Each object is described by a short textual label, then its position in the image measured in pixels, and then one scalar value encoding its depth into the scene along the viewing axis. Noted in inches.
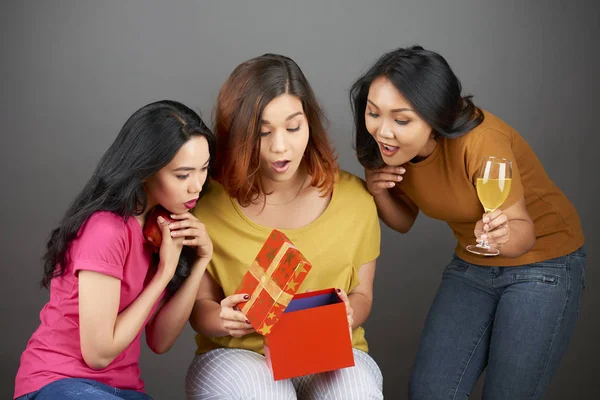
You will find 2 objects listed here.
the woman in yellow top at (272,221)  97.9
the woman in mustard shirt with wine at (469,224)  101.4
